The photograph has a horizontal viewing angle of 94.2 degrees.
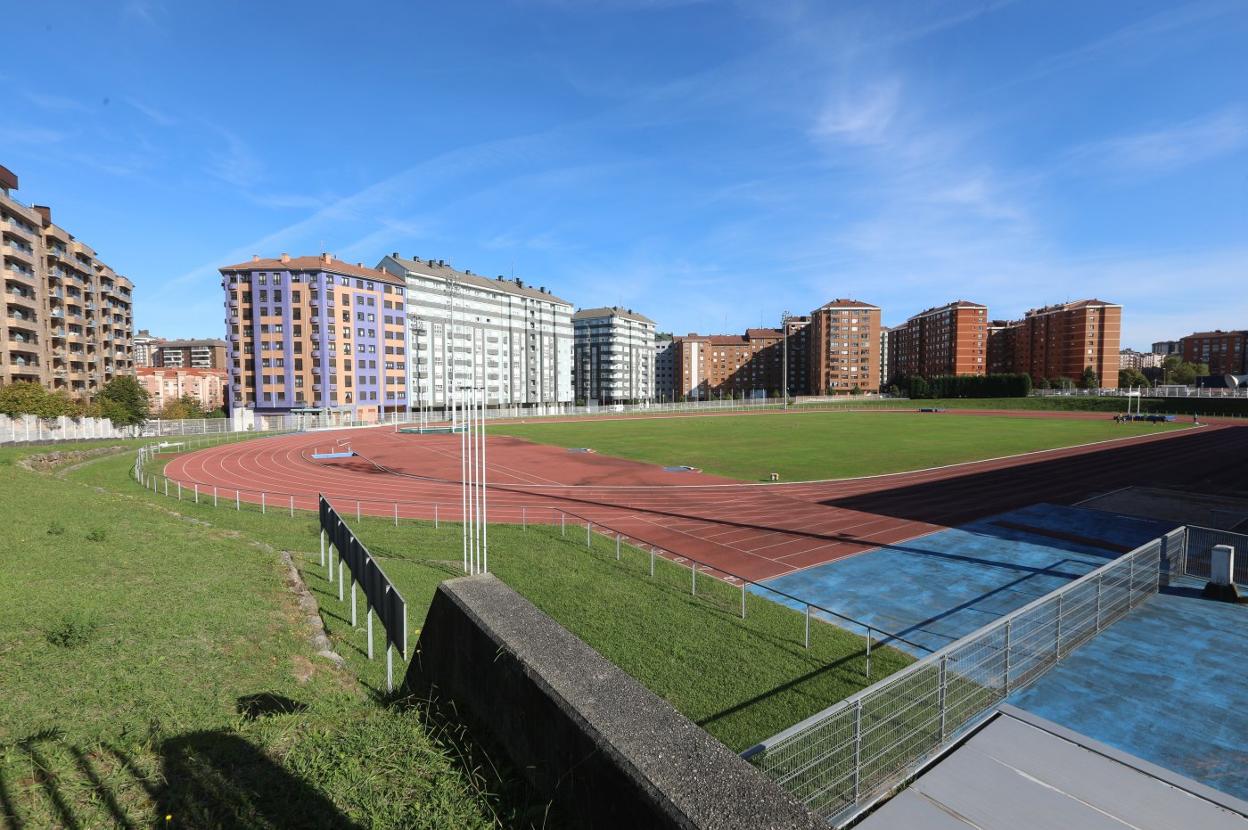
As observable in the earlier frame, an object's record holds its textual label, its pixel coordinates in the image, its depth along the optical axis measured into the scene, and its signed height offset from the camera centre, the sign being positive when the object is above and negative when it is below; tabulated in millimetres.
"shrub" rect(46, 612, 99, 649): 7711 -3184
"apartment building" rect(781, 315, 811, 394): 190125 +10922
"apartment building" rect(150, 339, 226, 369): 193288 +13100
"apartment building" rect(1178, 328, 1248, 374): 176250 +11653
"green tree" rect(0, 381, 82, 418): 48594 -555
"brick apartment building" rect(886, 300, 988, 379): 161125 +14159
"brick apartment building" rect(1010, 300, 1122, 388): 144250 +12189
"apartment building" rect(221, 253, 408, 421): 91000 +8862
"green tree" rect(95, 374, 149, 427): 59344 -833
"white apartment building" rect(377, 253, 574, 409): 106938 +12634
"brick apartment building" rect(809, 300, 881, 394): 166250 +12600
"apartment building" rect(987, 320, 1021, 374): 173500 +12572
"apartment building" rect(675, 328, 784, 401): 188750 +8337
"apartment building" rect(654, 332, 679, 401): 195125 +2725
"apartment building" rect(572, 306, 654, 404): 159125 +9907
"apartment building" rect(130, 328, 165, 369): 192025 +15391
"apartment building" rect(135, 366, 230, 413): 125250 +2226
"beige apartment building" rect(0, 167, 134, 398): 63094 +11435
